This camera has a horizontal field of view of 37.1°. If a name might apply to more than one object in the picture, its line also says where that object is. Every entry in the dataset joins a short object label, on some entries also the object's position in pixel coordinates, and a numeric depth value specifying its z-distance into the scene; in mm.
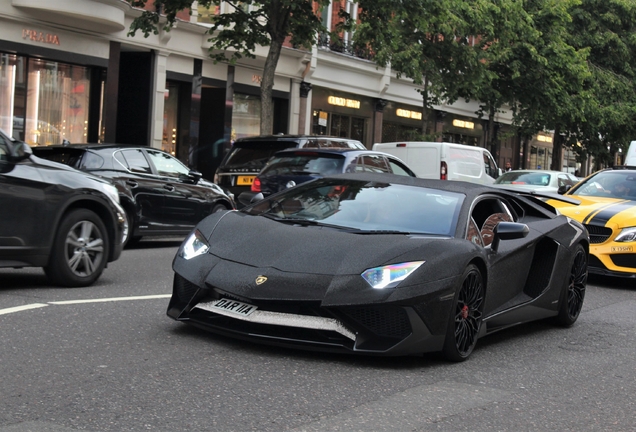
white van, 23562
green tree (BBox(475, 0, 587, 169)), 33656
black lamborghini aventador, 5812
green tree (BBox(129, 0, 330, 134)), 22578
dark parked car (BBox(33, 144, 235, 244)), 13172
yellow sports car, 11930
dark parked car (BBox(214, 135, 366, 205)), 16391
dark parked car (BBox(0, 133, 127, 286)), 8273
